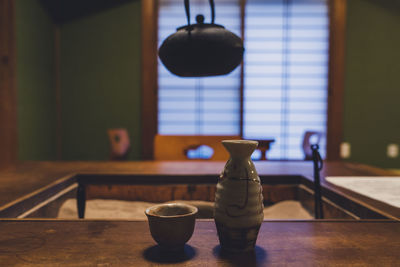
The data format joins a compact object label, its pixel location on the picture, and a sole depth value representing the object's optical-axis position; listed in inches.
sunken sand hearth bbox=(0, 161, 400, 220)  40.9
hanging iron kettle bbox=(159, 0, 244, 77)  45.5
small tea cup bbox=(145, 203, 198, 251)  24.8
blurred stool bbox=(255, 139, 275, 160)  111.1
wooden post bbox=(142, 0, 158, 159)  171.3
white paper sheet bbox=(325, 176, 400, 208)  43.9
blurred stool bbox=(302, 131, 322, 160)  140.7
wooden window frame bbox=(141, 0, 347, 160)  171.6
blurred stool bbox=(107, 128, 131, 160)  122.8
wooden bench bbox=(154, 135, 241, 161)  94.4
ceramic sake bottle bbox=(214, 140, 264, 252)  25.0
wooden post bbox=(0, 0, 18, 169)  112.6
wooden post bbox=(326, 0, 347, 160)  175.2
